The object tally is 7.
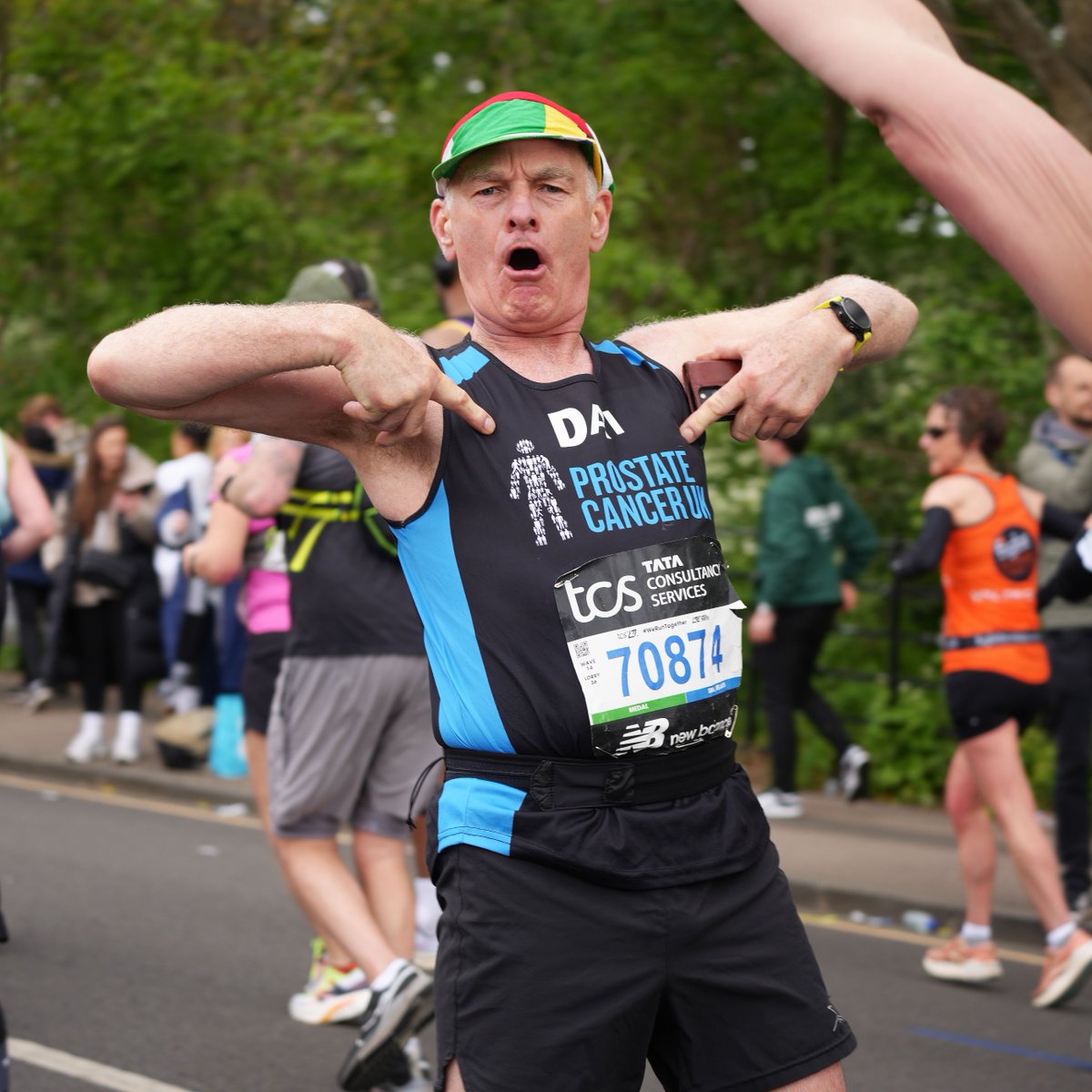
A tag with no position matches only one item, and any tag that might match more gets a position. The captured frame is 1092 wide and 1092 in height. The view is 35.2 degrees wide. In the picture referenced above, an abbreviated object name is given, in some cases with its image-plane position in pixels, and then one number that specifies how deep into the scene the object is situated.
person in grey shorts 5.06
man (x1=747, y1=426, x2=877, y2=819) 9.03
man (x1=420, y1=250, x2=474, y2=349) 5.09
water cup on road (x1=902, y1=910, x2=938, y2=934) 7.12
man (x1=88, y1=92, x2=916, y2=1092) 2.49
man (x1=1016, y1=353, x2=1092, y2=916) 6.78
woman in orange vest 5.96
